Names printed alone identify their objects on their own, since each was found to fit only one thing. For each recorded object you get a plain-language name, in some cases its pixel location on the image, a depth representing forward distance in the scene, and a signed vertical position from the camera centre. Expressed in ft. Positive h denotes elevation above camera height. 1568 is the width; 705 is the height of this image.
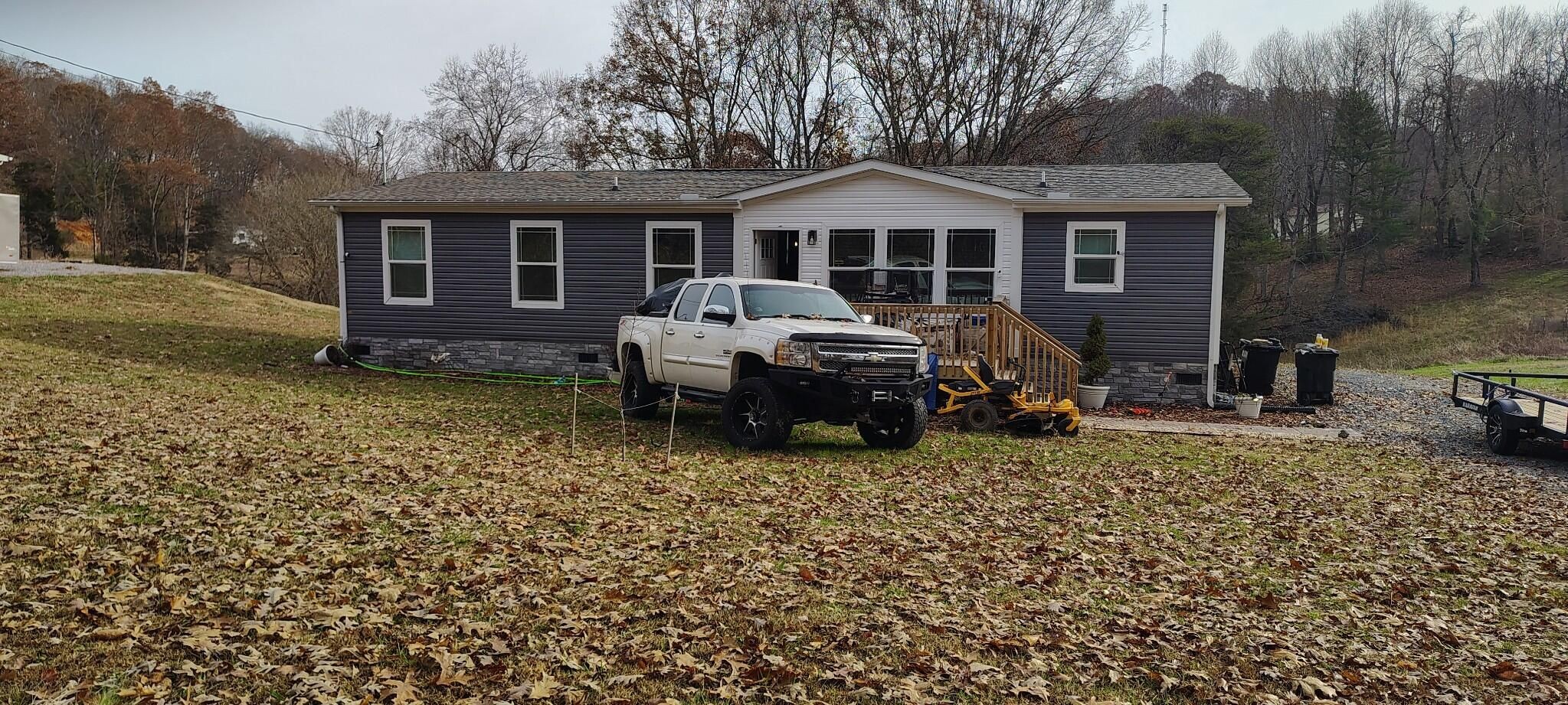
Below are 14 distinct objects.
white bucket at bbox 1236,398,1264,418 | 48.32 -5.24
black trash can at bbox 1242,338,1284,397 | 54.08 -3.40
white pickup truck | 32.27 -2.35
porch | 44.19 -1.98
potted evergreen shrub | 49.03 -3.02
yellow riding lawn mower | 39.93 -4.65
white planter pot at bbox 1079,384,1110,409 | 48.49 -4.81
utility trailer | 36.55 -4.27
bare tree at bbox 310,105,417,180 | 144.36 +21.07
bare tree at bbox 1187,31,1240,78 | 154.40 +38.96
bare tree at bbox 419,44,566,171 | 137.59 +23.84
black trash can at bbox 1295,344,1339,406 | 52.11 -3.83
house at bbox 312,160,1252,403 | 51.26 +2.63
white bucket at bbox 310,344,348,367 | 56.24 -4.03
